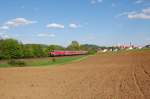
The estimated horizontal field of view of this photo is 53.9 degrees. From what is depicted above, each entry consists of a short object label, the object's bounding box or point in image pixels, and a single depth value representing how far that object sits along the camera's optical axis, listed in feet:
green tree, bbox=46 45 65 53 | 197.56
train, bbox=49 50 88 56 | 160.96
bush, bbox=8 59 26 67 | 95.40
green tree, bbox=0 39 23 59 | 156.56
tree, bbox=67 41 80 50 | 291.83
